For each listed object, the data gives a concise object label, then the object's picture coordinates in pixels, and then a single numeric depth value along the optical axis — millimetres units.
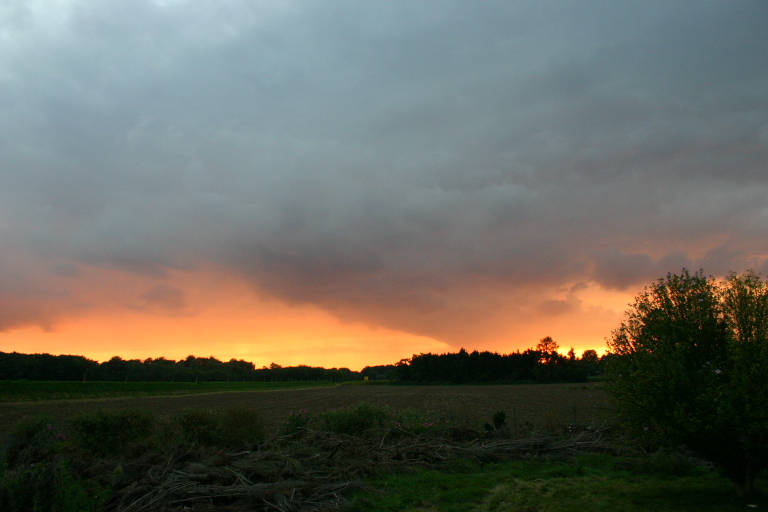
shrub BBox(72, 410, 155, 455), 16594
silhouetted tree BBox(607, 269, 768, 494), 10133
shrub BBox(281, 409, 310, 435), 19047
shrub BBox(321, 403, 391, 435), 19031
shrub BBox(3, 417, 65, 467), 15227
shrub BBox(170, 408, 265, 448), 17078
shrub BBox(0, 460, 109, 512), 8062
